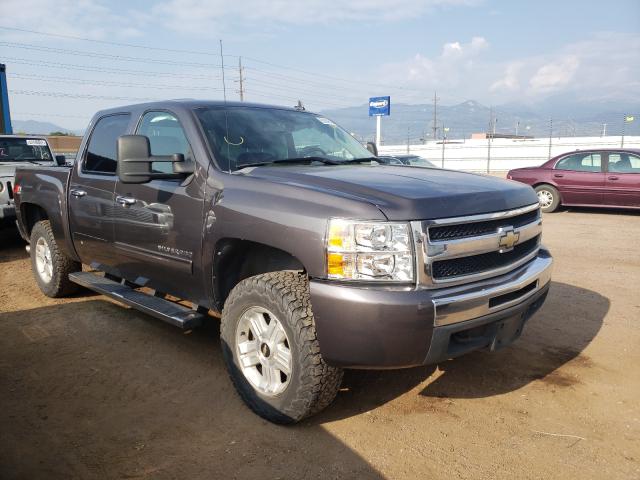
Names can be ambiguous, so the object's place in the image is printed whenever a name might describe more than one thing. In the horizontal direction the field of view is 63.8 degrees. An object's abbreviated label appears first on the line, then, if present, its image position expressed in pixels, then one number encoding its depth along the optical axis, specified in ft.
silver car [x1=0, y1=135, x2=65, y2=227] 26.27
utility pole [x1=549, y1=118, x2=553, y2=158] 105.42
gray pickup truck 8.25
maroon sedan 36.40
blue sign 93.85
